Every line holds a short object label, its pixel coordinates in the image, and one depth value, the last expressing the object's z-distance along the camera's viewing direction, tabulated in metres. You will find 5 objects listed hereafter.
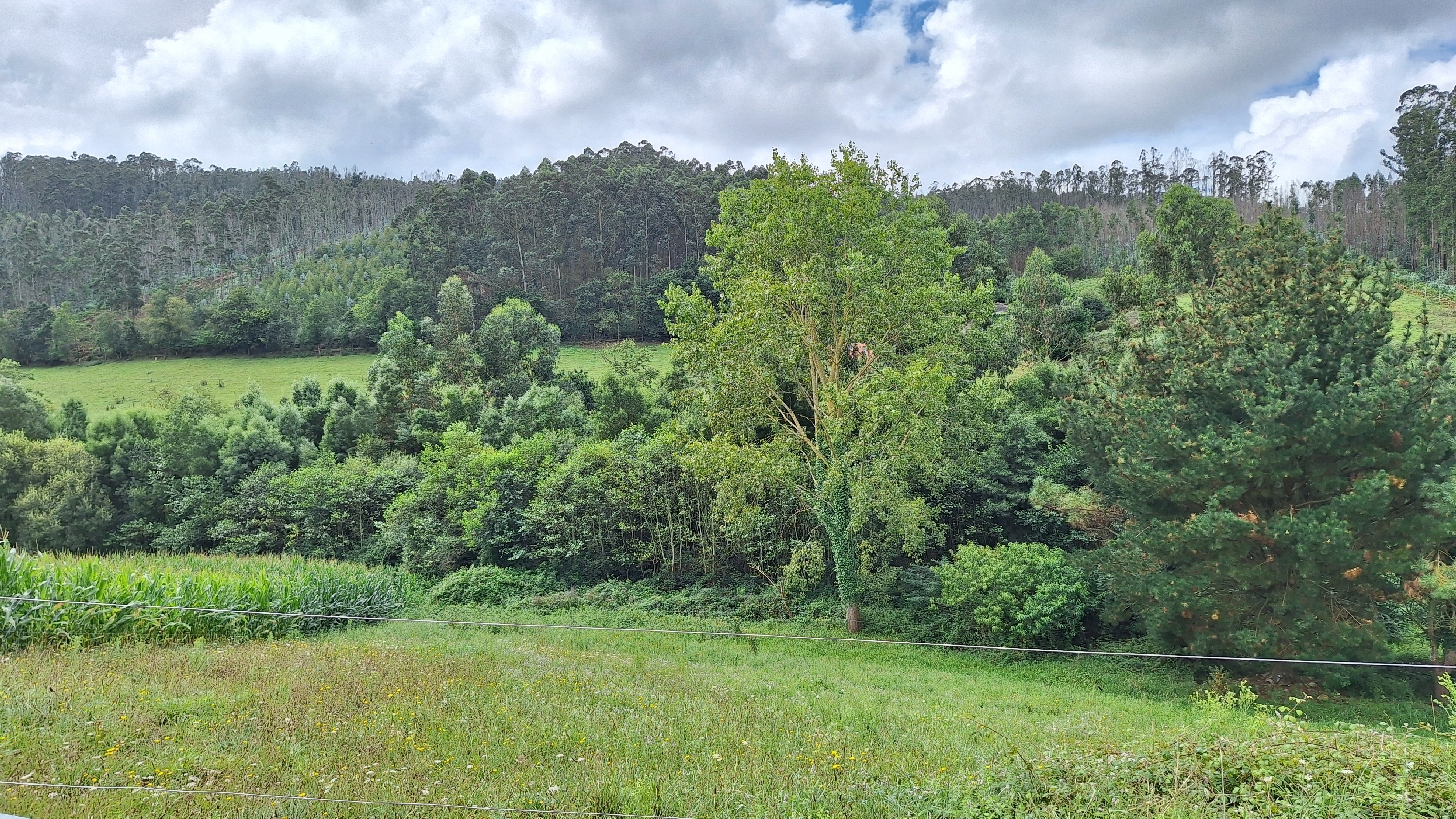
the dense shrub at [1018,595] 15.91
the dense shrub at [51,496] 28.81
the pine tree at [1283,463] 12.48
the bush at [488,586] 21.95
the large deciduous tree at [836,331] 17.03
